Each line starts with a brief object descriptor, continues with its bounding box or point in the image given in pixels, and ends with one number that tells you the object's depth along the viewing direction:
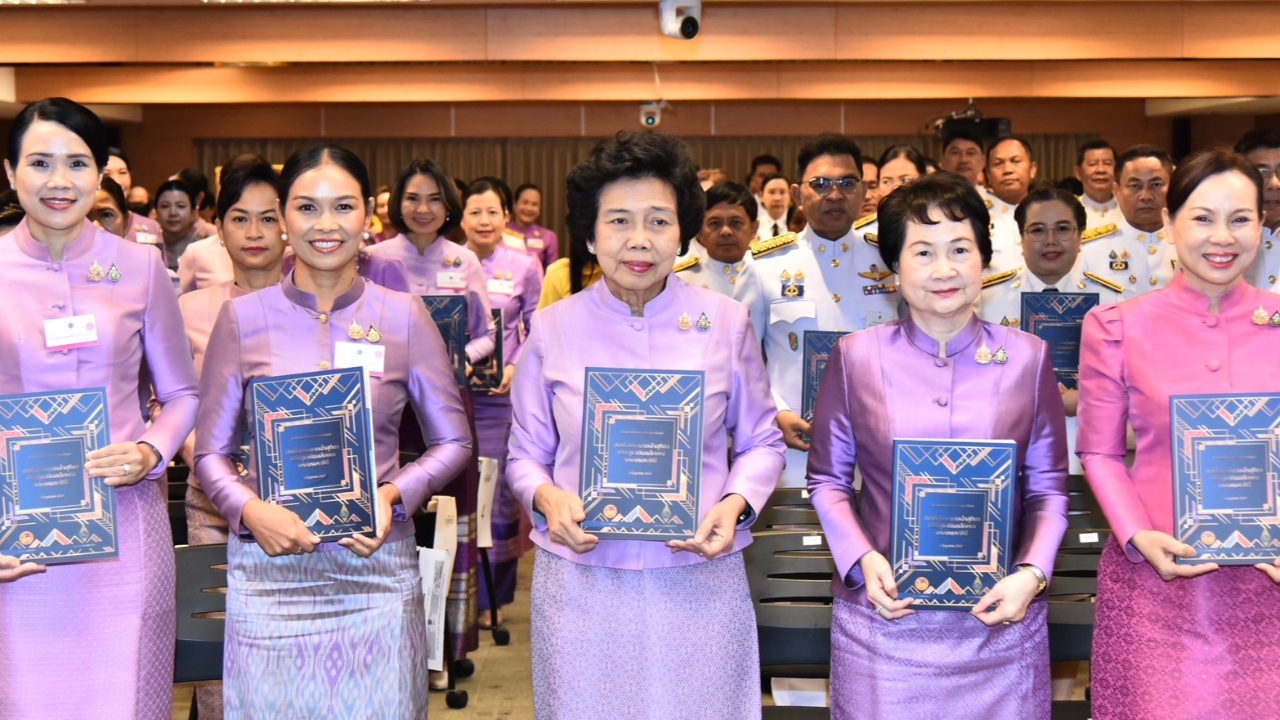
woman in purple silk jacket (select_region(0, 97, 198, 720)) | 2.82
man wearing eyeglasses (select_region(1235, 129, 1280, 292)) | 4.67
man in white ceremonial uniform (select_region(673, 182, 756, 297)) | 5.61
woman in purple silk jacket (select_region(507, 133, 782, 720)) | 2.63
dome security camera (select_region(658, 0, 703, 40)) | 8.54
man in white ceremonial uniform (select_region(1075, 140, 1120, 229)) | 6.91
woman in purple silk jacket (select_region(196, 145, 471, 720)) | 2.80
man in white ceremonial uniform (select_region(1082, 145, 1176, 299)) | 5.33
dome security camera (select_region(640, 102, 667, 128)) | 12.58
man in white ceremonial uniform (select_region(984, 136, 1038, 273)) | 6.32
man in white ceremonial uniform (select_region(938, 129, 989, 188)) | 6.78
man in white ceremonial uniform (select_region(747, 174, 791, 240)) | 9.52
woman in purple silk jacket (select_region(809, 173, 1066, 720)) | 2.61
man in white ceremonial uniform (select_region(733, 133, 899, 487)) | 4.47
